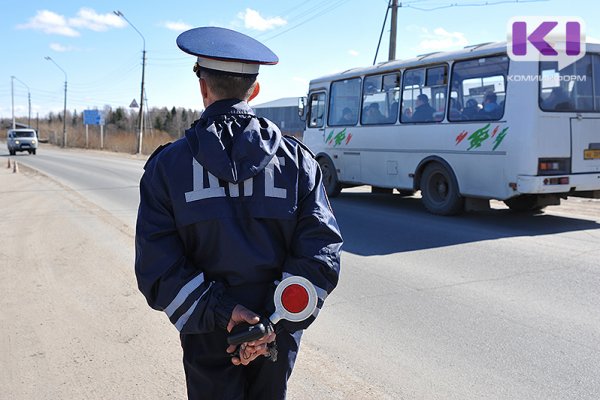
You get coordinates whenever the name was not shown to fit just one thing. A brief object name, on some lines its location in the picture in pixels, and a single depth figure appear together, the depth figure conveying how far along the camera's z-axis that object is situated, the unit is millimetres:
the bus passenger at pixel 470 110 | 10445
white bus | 9469
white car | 42500
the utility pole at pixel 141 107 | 40150
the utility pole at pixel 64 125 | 60912
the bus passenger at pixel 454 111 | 10797
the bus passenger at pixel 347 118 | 13812
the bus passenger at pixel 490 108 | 9984
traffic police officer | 1959
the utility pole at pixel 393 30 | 21734
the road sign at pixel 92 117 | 62131
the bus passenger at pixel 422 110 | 11453
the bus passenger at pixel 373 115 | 12854
